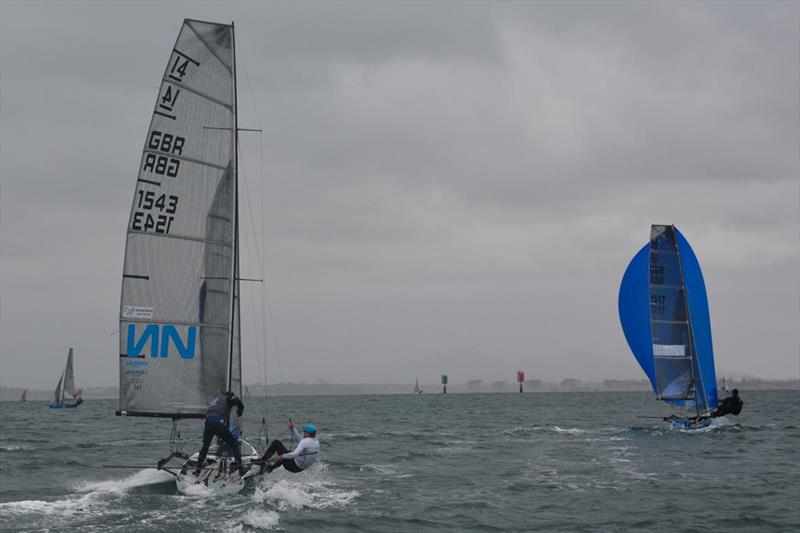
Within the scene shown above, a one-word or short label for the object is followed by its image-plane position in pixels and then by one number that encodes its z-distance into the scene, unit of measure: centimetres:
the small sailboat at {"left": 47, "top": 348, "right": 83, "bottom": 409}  10738
